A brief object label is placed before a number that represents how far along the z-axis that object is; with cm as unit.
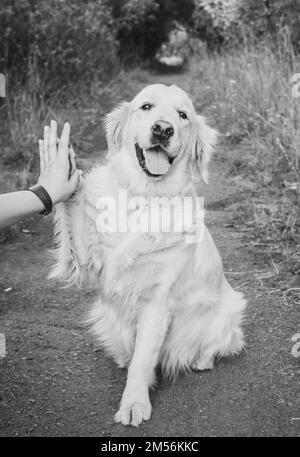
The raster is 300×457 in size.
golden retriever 243
